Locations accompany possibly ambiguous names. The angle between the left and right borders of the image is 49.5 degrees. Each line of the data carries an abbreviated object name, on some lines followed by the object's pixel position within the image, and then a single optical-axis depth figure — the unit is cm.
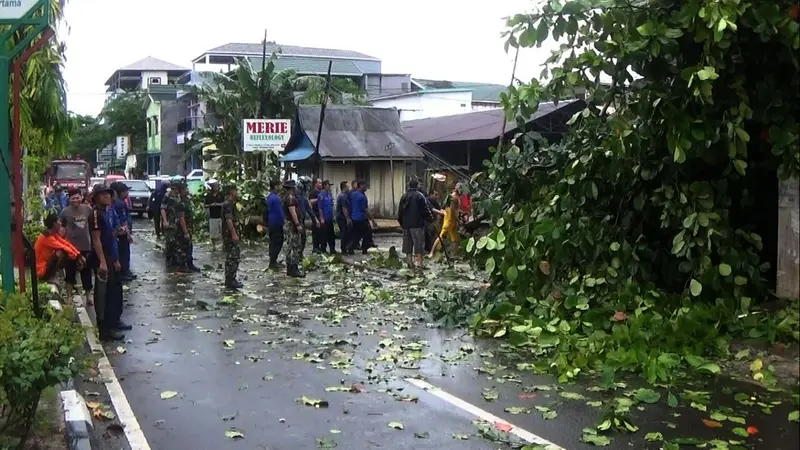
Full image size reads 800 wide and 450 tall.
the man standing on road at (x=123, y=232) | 1555
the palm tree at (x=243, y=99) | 3328
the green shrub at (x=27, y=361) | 559
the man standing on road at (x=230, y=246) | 1476
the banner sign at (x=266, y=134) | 2852
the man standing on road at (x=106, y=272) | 1073
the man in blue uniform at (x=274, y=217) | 1698
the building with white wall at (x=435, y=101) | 5734
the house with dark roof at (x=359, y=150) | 2977
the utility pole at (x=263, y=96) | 3166
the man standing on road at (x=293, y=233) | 1650
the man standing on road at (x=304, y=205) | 1968
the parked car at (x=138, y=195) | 3984
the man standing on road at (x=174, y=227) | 1766
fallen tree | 849
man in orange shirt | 1061
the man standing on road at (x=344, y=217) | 2095
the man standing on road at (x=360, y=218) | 2086
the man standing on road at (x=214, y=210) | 2234
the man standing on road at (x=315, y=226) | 2077
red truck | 4329
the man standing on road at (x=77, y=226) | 1210
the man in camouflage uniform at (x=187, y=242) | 1786
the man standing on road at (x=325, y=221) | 2084
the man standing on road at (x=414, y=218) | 1703
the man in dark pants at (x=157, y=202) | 2268
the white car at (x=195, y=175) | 5138
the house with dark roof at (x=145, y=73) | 9319
